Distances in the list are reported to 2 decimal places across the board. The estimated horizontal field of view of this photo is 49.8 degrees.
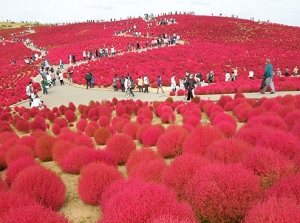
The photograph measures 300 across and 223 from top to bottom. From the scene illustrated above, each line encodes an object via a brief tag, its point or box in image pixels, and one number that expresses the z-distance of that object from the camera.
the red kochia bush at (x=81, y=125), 14.17
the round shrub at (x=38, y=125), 15.09
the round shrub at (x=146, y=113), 14.64
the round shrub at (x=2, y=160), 9.73
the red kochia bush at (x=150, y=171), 6.29
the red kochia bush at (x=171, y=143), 8.78
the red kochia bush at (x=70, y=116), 16.94
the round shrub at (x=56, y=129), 14.20
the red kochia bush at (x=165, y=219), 3.72
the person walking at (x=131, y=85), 23.97
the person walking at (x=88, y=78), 28.54
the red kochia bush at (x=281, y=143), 6.45
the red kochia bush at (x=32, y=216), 4.54
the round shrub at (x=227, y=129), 9.45
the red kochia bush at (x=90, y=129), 12.88
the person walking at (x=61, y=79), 31.66
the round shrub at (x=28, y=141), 10.75
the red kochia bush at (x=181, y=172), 5.82
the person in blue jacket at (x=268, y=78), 17.00
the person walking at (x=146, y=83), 25.82
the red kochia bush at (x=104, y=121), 14.27
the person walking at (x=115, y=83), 27.51
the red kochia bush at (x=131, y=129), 11.78
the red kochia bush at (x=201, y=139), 7.78
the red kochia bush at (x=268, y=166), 5.46
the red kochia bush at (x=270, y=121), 8.84
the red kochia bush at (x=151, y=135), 10.38
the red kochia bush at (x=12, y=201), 5.29
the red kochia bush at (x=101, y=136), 11.40
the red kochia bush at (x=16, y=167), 7.74
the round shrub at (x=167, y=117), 14.07
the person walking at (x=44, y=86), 26.61
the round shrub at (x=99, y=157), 8.01
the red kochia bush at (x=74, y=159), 8.38
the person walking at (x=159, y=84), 25.23
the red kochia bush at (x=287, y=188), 4.57
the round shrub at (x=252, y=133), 7.55
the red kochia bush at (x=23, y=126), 15.40
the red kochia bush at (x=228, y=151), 6.50
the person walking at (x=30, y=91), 22.31
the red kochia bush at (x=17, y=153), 9.22
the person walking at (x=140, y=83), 26.12
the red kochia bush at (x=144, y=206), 4.16
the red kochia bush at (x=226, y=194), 4.74
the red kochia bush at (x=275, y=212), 3.73
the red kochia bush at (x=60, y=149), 9.34
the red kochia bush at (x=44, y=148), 10.10
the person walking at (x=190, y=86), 18.27
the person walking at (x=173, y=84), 25.22
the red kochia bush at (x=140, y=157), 7.51
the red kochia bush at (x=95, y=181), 6.46
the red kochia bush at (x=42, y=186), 6.29
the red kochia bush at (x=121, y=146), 8.94
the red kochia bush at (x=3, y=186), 6.84
